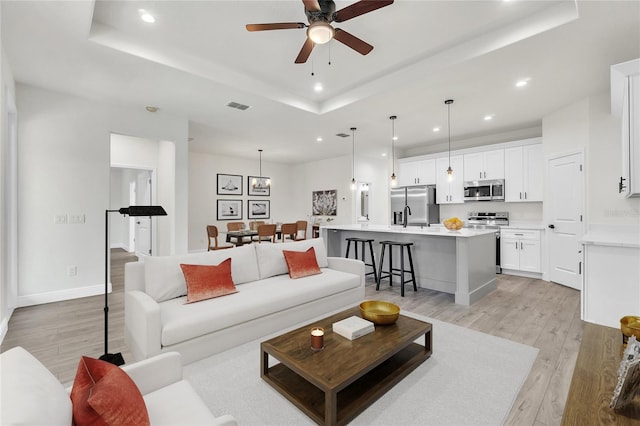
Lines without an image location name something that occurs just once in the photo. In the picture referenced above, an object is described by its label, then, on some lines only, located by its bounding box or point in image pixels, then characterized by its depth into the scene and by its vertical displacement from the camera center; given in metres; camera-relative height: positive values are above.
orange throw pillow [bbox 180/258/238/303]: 2.65 -0.63
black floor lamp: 2.06 +0.00
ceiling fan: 2.11 +1.47
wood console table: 0.98 -0.67
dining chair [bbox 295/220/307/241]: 7.70 -0.54
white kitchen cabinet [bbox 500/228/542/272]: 5.17 -0.67
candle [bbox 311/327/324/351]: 1.89 -0.82
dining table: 5.93 -0.43
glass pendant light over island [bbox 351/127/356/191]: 6.93 +1.48
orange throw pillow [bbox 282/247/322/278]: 3.47 -0.60
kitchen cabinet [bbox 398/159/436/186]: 6.92 +0.99
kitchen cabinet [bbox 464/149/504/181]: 5.86 +0.99
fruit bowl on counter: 4.42 -0.17
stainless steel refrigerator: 6.86 +0.20
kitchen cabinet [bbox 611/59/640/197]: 2.40 +0.78
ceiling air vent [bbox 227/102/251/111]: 4.40 +1.63
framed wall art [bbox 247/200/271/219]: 9.11 +0.14
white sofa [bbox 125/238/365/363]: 2.22 -0.80
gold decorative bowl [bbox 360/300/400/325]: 2.24 -0.78
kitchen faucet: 7.16 +0.04
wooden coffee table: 1.66 -0.90
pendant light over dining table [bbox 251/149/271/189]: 8.99 +0.96
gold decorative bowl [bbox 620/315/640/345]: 1.42 -0.56
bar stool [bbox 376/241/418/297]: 4.19 -0.84
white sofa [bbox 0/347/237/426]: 0.73 -0.57
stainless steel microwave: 5.82 +0.47
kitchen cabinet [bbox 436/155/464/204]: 6.43 +0.68
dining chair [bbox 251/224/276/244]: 6.07 -0.37
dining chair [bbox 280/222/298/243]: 6.61 -0.36
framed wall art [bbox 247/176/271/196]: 9.06 +0.83
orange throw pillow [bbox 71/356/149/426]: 0.91 -0.59
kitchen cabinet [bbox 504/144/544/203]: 5.41 +0.76
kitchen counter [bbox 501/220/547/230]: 5.15 -0.21
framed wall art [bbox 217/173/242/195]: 8.48 +0.85
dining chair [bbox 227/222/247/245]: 6.01 -0.35
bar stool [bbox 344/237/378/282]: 4.71 -0.54
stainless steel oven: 5.67 -0.16
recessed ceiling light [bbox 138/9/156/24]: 2.68 +1.82
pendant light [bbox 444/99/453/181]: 4.31 +1.64
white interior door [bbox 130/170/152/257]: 6.63 -0.20
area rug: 1.77 -1.21
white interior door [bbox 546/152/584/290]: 4.41 -0.06
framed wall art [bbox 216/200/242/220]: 8.48 +0.12
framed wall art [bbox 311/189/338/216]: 8.49 +0.31
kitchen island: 3.84 -0.65
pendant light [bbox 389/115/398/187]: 5.15 +1.64
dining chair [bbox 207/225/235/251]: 6.29 -0.42
